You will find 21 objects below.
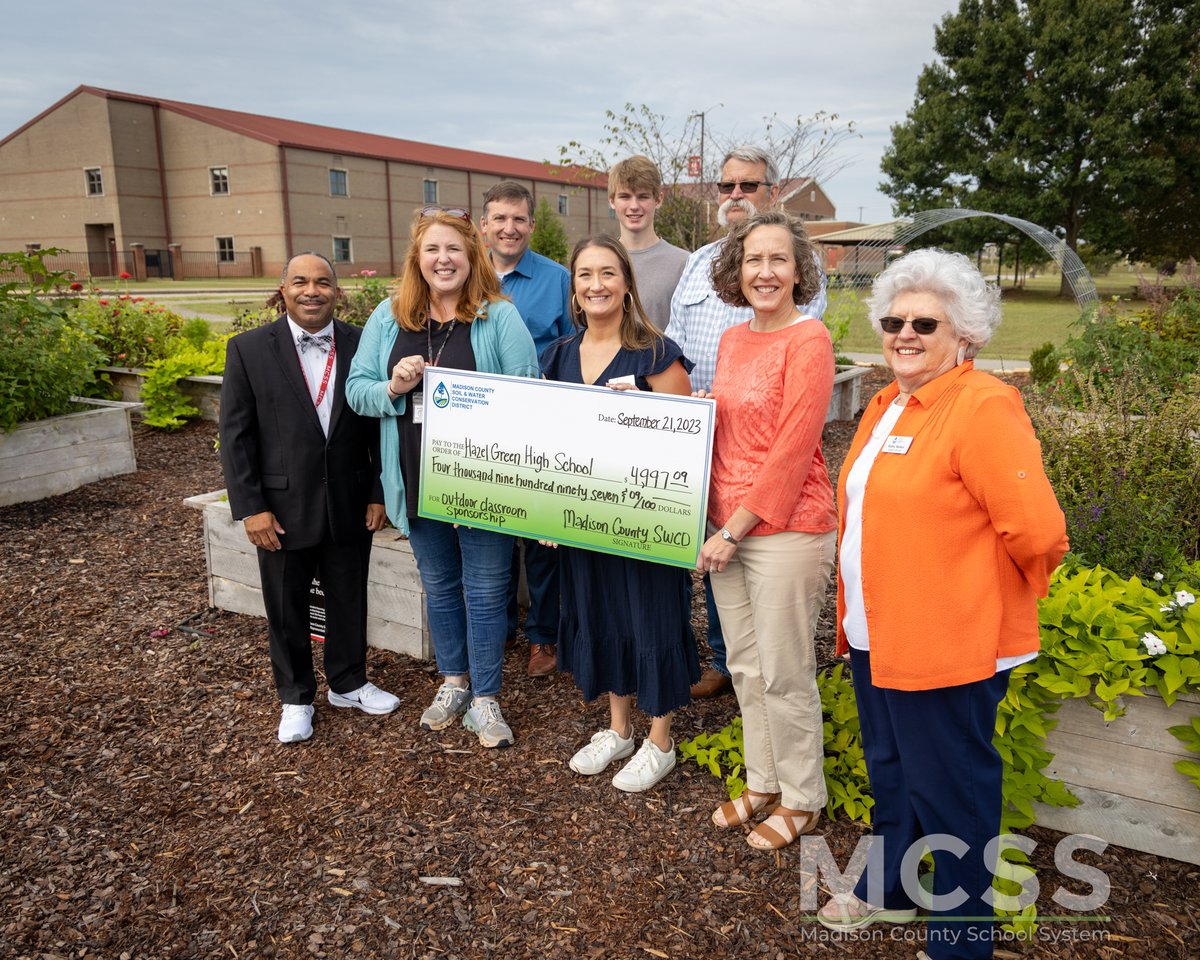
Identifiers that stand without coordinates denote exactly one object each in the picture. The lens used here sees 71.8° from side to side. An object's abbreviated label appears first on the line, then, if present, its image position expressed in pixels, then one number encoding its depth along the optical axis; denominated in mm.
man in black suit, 3492
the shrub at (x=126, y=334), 10695
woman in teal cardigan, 3408
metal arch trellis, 11758
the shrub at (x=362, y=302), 10250
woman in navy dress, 3084
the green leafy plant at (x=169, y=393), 9391
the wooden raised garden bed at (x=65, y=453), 6855
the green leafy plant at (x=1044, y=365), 10330
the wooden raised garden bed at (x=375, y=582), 4395
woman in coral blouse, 2688
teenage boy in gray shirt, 4090
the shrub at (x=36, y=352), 6773
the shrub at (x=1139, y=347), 7508
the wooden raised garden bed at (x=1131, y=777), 2770
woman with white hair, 2066
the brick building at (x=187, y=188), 42688
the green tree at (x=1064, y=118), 31562
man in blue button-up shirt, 4164
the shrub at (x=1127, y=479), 3609
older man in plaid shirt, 3602
